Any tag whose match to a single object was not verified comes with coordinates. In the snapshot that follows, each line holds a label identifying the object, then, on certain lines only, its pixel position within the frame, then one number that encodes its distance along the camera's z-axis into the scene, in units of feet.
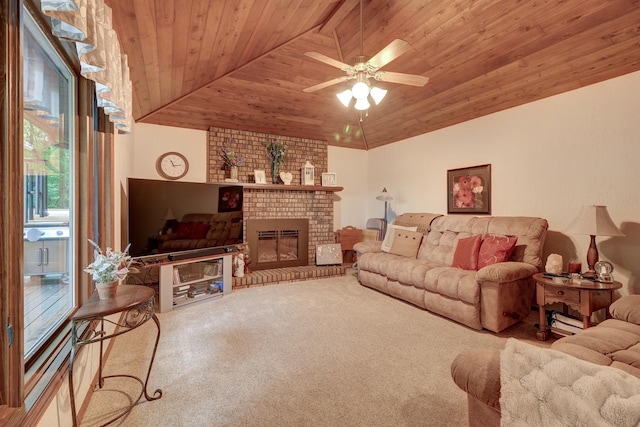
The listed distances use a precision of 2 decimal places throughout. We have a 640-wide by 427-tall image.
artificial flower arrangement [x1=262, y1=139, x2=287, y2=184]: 17.42
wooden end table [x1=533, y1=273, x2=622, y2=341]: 8.04
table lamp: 8.63
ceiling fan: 7.56
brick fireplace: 16.35
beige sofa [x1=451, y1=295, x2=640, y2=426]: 3.34
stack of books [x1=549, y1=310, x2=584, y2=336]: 8.60
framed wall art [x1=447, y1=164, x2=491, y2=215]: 13.51
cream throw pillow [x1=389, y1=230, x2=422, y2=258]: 13.89
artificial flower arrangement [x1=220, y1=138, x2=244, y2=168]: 16.20
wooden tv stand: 11.50
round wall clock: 15.21
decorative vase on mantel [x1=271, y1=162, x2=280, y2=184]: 17.42
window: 4.85
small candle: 9.21
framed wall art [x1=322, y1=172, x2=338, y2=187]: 18.93
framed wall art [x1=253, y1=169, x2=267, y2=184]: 16.84
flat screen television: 10.55
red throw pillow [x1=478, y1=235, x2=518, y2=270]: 10.45
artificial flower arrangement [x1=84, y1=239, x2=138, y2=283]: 5.47
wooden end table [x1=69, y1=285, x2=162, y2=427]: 4.67
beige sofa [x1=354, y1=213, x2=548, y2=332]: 9.30
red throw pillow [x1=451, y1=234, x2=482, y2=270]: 11.05
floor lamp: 17.80
